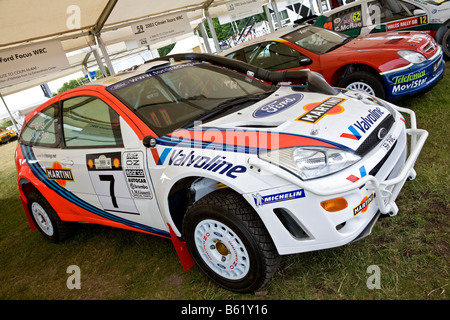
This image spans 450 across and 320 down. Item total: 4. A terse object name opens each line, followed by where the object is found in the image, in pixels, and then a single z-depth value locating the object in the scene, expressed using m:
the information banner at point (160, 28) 7.60
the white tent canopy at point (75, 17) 5.38
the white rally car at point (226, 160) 1.96
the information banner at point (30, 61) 6.04
